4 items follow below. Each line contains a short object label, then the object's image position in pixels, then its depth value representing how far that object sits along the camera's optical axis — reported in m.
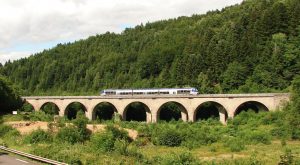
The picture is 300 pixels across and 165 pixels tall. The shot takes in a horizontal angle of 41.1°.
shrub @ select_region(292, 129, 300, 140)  46.09
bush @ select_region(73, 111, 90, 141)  41.53
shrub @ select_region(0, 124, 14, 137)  43.60
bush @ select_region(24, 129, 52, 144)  36.97
